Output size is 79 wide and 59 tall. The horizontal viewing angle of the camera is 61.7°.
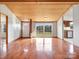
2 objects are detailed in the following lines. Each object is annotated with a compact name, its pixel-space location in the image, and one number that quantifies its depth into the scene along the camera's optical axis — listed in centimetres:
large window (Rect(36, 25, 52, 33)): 846
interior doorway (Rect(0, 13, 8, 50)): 466
